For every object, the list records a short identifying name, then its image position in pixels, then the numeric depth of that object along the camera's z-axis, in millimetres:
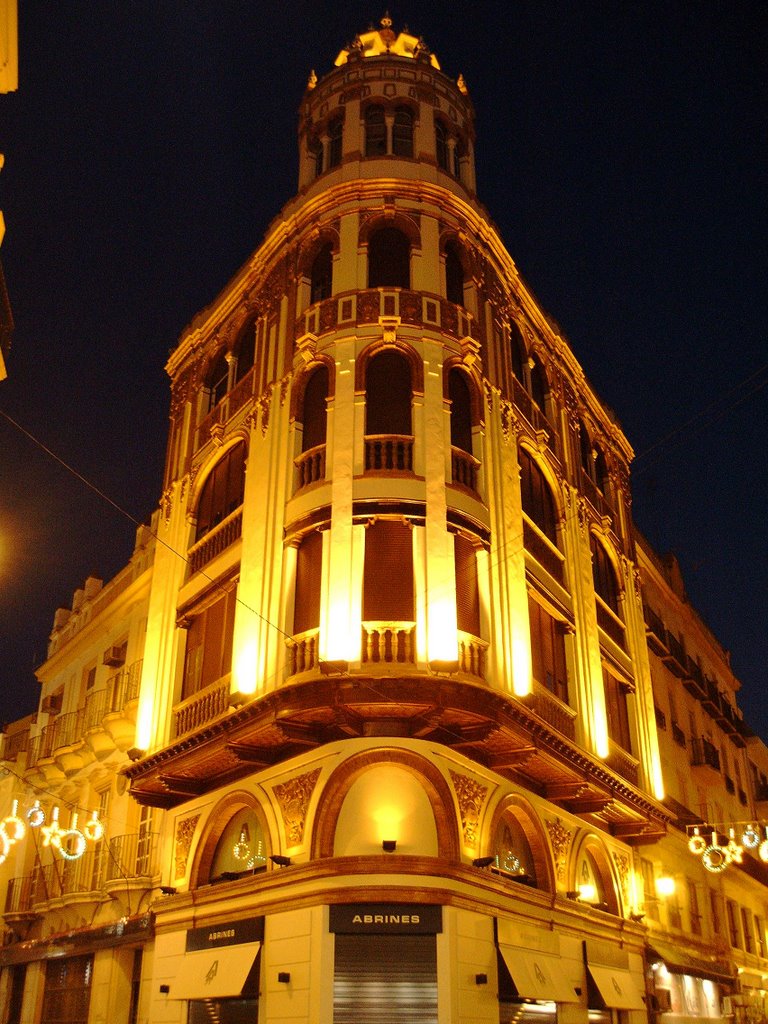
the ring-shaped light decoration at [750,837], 22653
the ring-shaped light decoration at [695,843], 25109
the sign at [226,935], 16984
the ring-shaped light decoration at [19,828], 17334
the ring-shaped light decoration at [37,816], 17703
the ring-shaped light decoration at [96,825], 18412
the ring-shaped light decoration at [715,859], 25125
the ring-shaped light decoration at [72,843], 18533
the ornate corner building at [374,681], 16500
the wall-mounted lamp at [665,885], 25219
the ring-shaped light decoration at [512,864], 18766
